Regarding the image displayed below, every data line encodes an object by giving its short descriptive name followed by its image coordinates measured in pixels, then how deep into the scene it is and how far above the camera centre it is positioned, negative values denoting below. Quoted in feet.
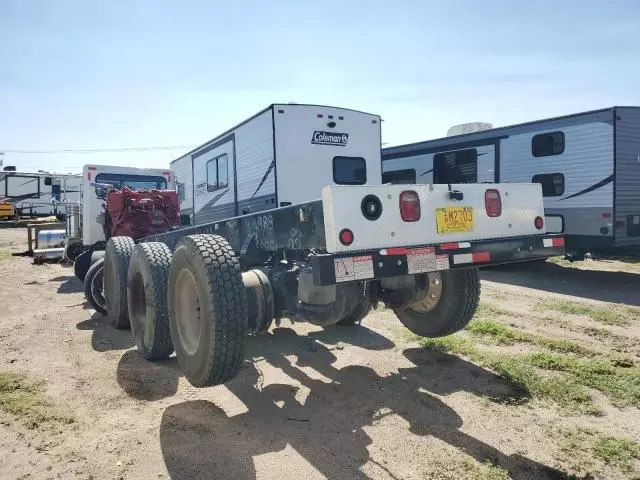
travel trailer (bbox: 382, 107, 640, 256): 30.94 +4.05
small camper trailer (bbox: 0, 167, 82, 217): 112.06 +9.68
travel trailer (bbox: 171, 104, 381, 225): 28.09 +4.62
